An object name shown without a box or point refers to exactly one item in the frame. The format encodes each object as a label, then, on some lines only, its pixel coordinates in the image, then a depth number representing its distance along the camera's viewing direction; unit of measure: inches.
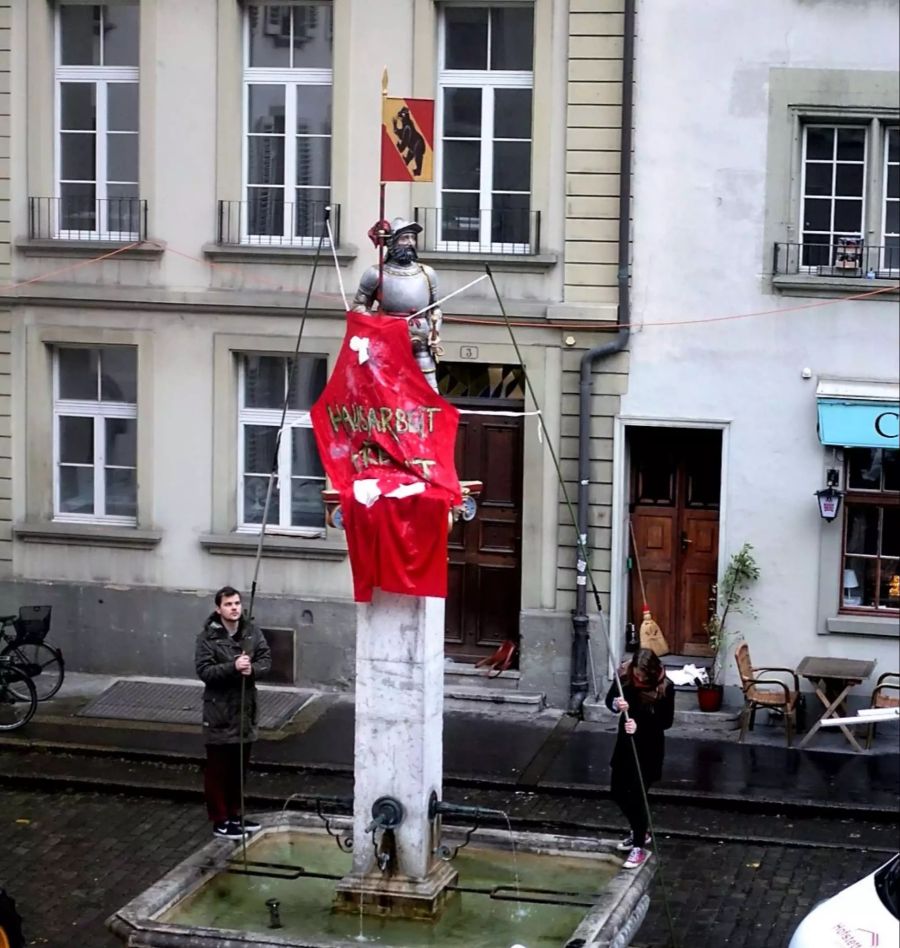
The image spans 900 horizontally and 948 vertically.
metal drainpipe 684.7
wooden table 656.4
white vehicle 382.9
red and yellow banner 433.1
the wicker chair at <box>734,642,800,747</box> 657.0
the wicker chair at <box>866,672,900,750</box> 652.7
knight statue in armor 447.2
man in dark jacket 505.7
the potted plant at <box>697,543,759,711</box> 692.7
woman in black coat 508.7
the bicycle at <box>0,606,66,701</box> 694.5
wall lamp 680.4
